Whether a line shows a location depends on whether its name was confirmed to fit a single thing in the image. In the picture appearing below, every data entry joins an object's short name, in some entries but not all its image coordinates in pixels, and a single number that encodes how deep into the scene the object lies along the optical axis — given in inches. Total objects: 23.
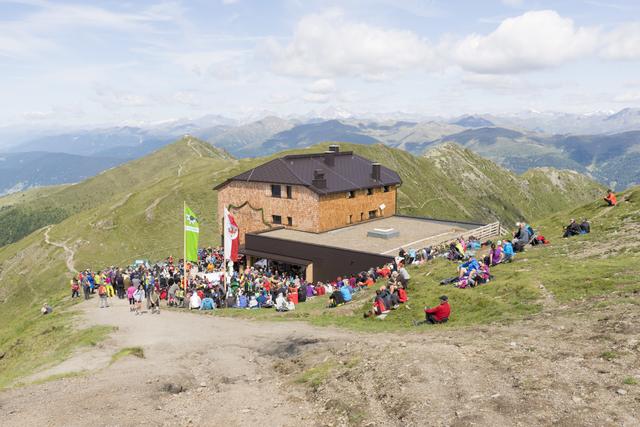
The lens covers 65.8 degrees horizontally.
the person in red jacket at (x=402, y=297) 1016.2
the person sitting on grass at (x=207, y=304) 1358.3
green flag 1424.7
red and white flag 1433.4
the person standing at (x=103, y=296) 1465.3
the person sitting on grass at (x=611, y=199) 1574.8
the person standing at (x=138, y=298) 1334.9
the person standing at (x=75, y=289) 1780.3
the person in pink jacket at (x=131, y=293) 1424.6
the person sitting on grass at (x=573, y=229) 1343.5
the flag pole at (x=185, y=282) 1409.9
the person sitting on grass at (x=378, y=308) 989.2
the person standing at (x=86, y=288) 1702.8
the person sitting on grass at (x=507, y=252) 1147.9
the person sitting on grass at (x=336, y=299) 1170.5
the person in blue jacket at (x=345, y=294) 1178.0
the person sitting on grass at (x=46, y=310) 1628.9
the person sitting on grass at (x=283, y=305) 1230.3
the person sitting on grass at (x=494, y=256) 1154.0
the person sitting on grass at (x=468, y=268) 1042.1
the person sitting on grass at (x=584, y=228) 1339.8
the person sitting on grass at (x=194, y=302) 1362.3
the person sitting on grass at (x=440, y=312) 864.9
